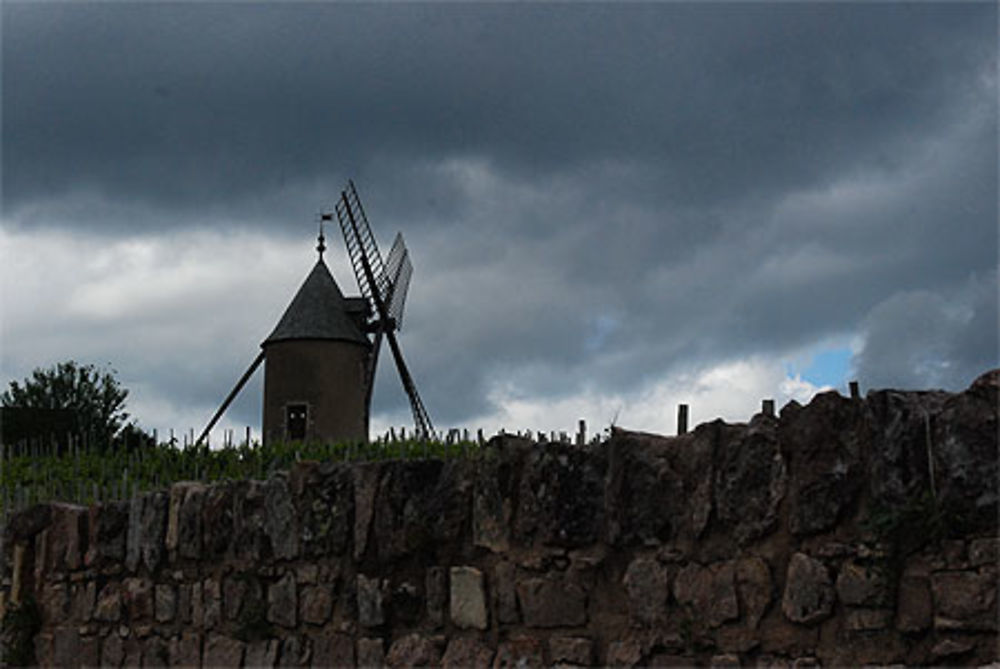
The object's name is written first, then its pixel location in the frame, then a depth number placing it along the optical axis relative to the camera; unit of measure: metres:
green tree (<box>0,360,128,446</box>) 43.43
